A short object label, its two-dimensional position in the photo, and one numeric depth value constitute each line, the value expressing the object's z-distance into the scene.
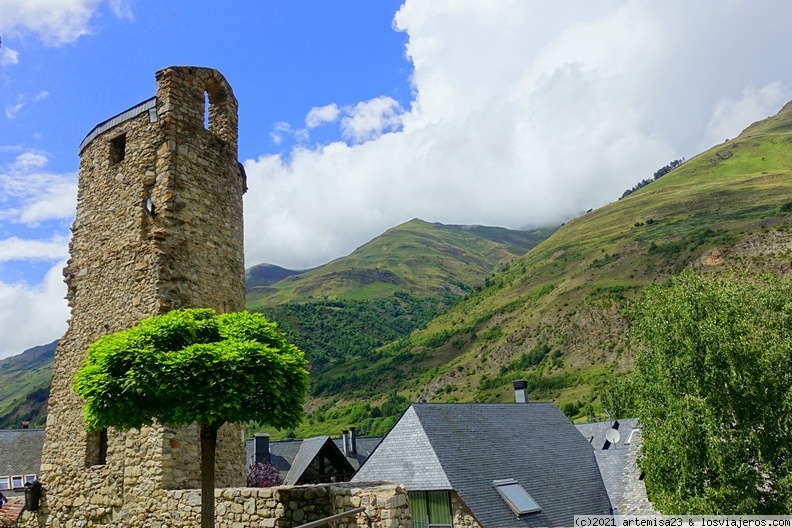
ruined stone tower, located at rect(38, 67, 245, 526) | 10.09
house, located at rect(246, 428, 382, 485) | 33.25
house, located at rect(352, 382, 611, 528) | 18.33
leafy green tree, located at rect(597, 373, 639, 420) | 56.84
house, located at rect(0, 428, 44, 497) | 39.22
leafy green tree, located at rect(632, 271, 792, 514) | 16.34
